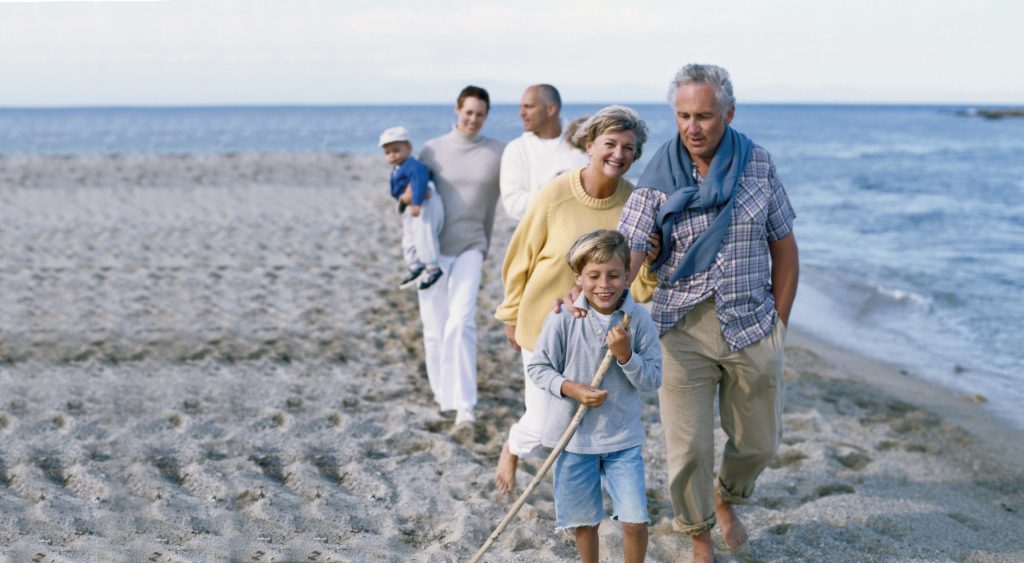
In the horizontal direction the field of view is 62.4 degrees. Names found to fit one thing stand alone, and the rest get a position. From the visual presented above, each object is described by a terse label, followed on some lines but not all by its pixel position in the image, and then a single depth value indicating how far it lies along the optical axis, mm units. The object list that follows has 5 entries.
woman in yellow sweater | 3133
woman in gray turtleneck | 5113
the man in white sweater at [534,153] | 4340
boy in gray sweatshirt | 2760
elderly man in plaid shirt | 3027
